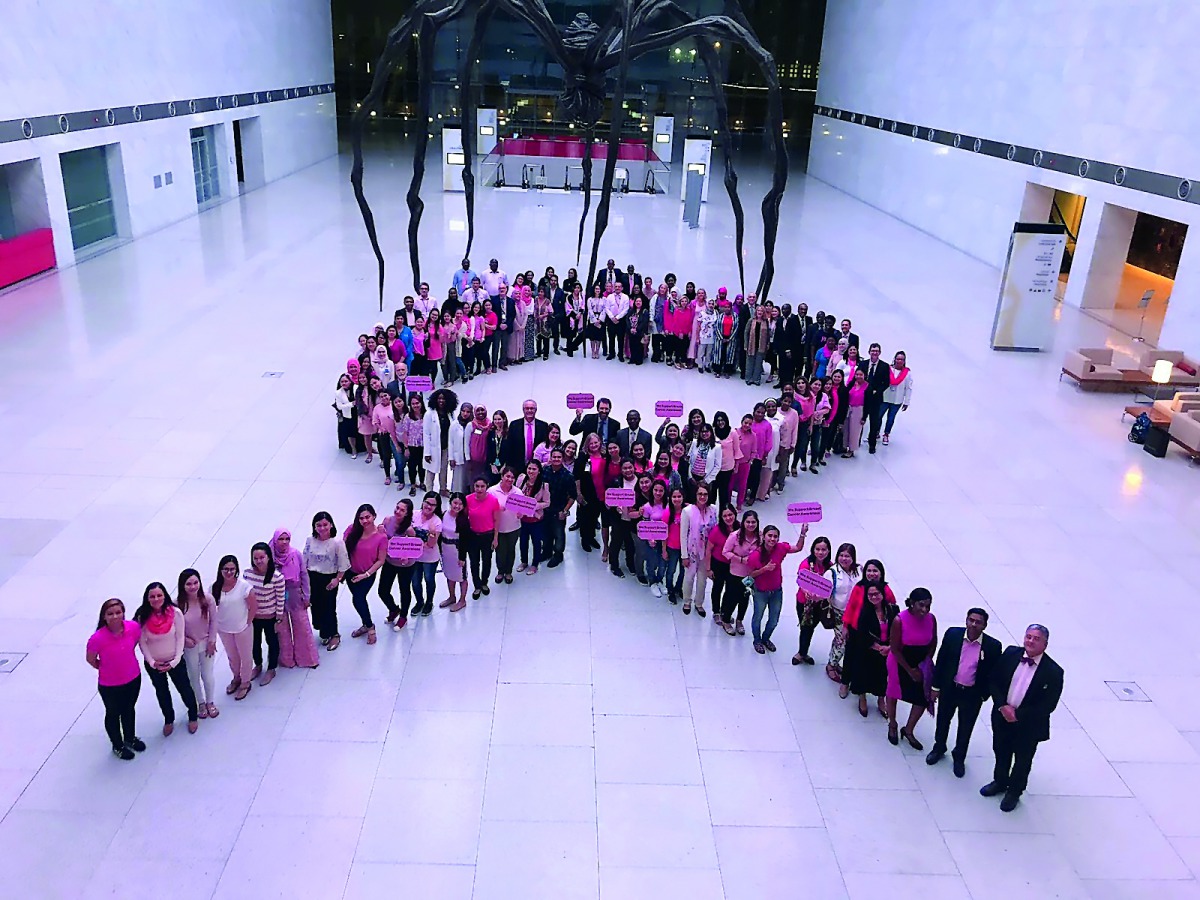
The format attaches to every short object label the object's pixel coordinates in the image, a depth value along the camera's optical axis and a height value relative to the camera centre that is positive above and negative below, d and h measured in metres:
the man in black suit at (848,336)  11.59 -2.68
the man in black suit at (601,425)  9.13 -3.08
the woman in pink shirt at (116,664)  5.60 -3.43
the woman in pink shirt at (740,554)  7.13 -3.31
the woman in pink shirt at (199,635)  5.99 -3.47
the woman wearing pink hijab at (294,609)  6.48 -3.64
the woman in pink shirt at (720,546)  7.32 -3.36
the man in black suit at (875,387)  11.08 -3.12
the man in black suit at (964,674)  5.80 -3.41
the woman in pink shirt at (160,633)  5.76 -3.32
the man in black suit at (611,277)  14.60 -2.64
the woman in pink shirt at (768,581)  7.01 -3.48
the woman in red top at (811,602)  6.67 -3.56
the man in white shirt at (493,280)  14.39 -2.70
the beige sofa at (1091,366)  13.91 -3.47
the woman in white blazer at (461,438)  8.96 -3.15
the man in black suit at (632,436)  8.99 -3.15
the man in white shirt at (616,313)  14.09 -3.03
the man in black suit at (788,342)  12.76 -3.04
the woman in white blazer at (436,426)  9.21 -3.16
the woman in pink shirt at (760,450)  9.44 -3.36
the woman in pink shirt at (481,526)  7.67 -3.42
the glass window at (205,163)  26.62 -2.12
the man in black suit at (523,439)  9.04 -3.17
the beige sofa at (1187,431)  11.29 -3.53
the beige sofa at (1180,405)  11.81 -3.36
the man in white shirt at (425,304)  12.67 -2.81
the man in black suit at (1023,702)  5.57 -3.40
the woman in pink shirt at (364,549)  6.98 -3.33
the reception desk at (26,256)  17.05 -3.24
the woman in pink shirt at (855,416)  10.92 -3.45
